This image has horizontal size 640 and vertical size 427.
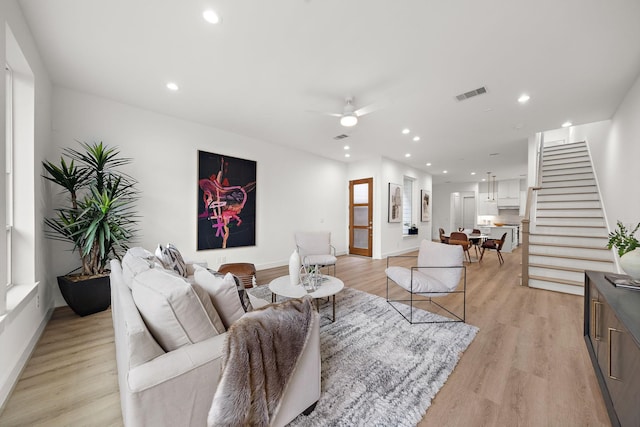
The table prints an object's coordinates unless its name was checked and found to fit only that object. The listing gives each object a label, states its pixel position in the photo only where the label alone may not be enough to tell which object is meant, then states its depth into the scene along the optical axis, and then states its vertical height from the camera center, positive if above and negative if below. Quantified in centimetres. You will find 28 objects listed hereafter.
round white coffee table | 234 -82
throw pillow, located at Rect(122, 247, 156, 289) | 161 -41
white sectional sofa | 92 -70
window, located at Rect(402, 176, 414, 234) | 759 +25
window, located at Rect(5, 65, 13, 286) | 220 +51
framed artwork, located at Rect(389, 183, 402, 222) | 665 +29
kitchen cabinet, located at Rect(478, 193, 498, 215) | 989 +34
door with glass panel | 657 -11
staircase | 382 -27
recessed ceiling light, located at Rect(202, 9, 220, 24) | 188 +160
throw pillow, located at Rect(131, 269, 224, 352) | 113 -51
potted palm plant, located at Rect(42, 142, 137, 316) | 265 -16
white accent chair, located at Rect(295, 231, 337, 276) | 459 -63
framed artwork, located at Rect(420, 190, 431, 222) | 819 +24
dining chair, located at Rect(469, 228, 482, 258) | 635 -77
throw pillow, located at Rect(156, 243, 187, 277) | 237 -50
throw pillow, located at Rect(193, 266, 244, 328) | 136 -52
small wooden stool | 329 -84
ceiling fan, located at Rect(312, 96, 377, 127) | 291 +126
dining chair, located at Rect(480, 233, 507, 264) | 568 -78
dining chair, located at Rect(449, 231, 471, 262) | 542 -63
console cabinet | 112 -78
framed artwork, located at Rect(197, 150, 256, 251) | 421 +19
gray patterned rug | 146 -124
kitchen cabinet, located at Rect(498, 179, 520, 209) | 941 +81
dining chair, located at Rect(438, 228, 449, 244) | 630 -68
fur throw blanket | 101 -73
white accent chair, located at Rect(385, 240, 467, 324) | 263 -77
